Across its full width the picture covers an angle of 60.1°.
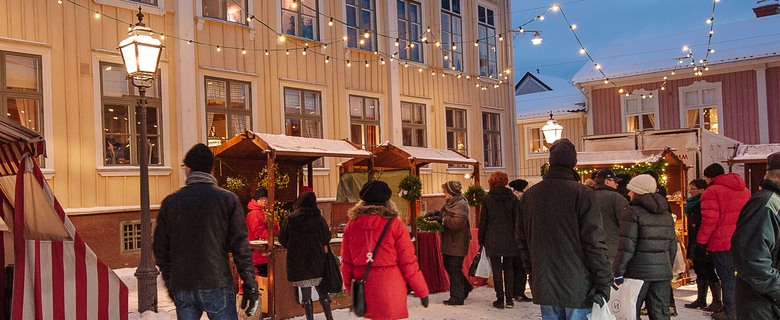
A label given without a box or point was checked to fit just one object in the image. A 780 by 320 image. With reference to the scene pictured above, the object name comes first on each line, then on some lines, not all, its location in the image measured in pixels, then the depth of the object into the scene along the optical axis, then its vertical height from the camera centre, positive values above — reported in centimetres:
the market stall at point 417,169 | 1023 -5
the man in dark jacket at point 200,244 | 480 -52
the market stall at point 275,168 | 809 +3
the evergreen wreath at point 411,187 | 1024 -34
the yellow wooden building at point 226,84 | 1036 +168
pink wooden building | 2059 +231
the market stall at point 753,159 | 1361 -14
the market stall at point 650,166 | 1248 -18
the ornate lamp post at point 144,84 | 818 +113
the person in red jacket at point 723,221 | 786 -80
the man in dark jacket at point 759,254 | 405 -63
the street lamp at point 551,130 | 1616 +70
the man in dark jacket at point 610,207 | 756 -56
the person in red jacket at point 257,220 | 888 -65
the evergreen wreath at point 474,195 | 1079 -52
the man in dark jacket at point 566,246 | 469 -61
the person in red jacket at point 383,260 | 548 -78
